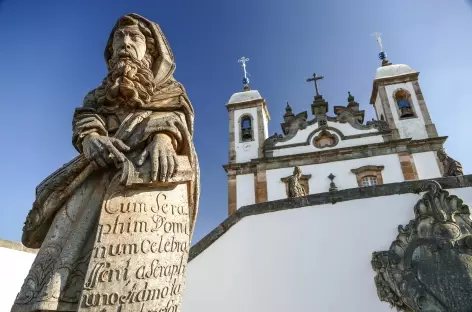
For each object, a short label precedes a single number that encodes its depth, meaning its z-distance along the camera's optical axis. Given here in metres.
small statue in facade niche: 8.38
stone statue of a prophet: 1.54
